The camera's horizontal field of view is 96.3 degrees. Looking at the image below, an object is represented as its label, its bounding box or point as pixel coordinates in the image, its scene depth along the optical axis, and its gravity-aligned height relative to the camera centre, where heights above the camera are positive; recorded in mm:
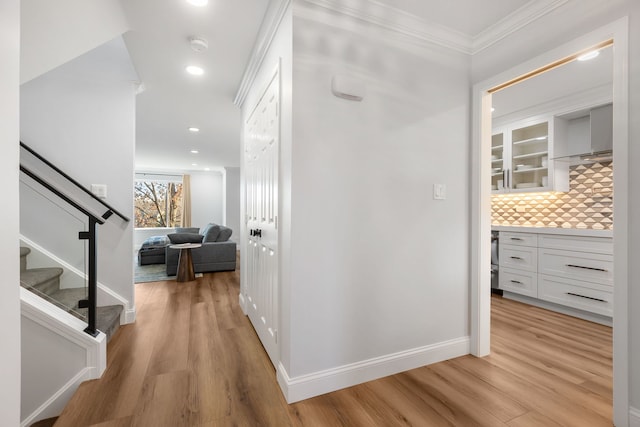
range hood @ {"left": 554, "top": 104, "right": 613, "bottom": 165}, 3033 +880
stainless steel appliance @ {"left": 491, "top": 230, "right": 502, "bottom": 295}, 3928 -735
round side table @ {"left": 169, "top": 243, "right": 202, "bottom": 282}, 4840 -972
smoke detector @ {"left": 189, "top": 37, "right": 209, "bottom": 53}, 2229 +1309
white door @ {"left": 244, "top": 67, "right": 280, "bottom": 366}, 2012 -56
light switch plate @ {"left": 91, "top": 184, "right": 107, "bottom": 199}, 2830 +182
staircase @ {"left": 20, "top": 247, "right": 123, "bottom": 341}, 1959 -572
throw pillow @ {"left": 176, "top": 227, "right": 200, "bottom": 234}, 7742 -576
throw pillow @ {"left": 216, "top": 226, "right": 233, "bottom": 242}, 5848 -518
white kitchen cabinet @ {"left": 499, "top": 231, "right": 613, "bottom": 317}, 2924 -659
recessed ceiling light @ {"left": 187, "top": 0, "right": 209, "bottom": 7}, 1822 +1325
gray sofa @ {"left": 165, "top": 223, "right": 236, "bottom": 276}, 5277 -816
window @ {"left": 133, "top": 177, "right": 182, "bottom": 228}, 8906 +197
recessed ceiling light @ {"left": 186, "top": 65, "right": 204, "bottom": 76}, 2695 +1334
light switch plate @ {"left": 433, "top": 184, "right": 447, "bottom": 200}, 2152 +144
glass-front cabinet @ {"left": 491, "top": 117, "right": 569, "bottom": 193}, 3587 +711
